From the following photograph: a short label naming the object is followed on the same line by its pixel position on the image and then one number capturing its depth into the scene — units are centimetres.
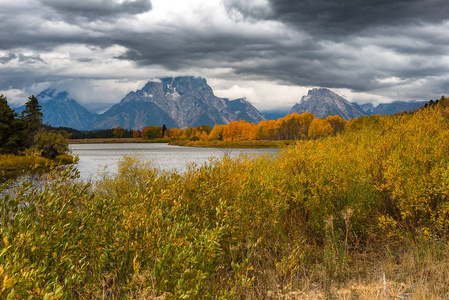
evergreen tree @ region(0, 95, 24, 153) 5047
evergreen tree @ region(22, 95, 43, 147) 5853
